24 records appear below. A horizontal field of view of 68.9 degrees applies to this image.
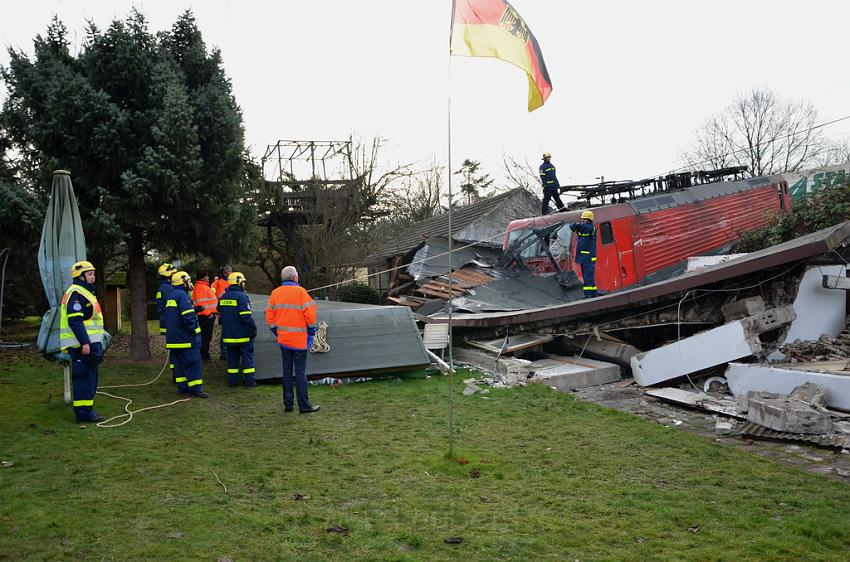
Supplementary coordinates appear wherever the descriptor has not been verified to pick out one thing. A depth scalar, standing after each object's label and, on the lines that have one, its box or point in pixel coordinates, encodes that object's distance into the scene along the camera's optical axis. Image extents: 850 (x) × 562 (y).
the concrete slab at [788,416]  6.31
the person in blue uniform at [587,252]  12.57
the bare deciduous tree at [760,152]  38.44
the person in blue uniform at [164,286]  9.58
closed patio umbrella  8.21
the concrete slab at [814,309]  9.28
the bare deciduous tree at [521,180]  40.79
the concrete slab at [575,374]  9.84
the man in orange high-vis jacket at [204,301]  11.34
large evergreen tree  10.92
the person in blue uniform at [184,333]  9.08
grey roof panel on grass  10.38
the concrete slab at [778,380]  7.12
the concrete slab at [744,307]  9.50
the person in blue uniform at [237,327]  9.84
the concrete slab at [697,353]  8.66
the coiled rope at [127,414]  7.28
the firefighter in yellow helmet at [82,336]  7.15
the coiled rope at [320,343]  10.50
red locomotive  13.52
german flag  6.32
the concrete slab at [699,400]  7.56
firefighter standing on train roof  15.25
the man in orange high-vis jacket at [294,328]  7.98
